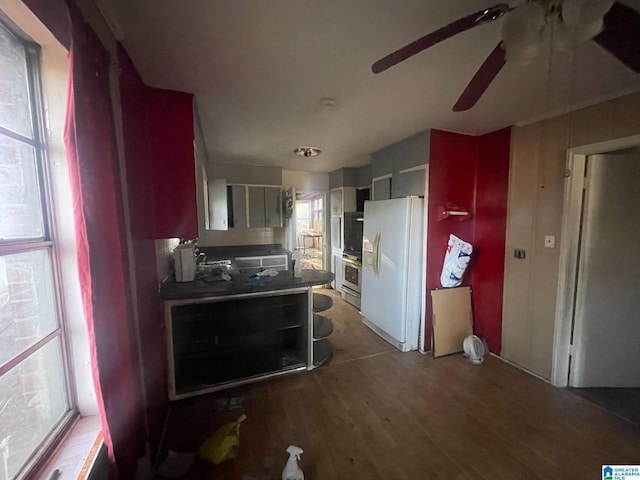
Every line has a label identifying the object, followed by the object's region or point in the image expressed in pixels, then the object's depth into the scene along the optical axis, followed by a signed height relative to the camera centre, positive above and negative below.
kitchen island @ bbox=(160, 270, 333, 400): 2.09 -0.92
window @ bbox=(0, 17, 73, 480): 0.85 -0.21
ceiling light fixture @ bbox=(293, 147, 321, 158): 3.41 +0.91
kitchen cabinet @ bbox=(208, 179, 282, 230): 4.17 +0.23
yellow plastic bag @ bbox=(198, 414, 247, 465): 1.54 -1.33
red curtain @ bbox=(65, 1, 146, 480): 0.89 -0.06
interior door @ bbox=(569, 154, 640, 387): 2.11 -0.52
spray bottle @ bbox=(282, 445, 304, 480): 1.37 -1.30
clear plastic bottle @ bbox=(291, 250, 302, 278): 2.54 -0.43
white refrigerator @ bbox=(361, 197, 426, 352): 2.80 -0.55
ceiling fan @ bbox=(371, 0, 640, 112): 0.81 +0.63
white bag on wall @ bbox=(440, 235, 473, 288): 2.75 -0.45
